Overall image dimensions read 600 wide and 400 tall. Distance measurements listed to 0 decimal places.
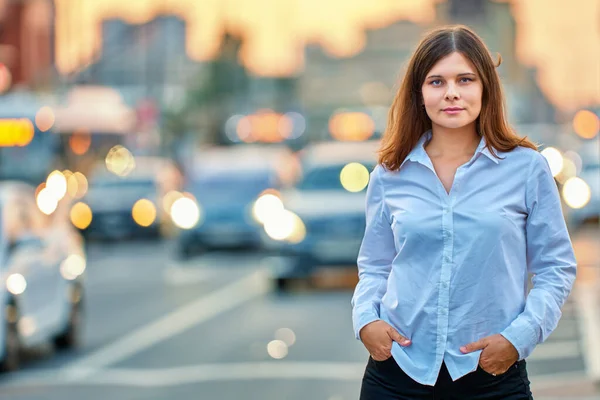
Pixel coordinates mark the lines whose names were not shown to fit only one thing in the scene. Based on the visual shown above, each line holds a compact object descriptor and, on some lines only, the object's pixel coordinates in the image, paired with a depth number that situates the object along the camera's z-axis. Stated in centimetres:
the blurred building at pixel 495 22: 8750
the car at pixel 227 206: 2592
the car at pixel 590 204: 3349
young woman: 413
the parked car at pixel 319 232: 1867
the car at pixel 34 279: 1205
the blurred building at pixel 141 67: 17332
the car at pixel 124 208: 3309
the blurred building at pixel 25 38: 7334
